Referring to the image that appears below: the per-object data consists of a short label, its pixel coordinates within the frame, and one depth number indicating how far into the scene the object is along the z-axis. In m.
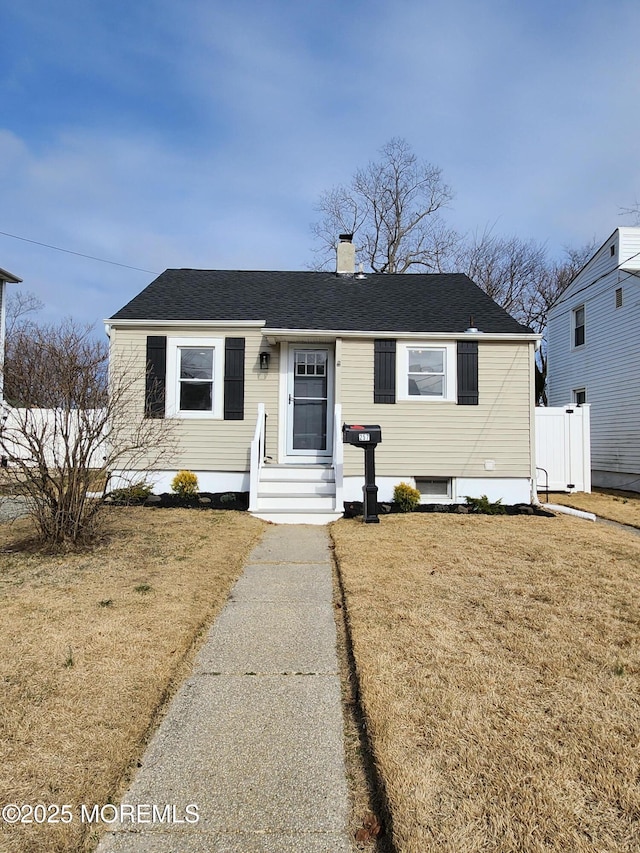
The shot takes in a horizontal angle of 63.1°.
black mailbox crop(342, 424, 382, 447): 7.43
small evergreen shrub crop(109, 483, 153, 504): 7.65
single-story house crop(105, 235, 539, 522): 9.08
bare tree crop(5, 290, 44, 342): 25.65
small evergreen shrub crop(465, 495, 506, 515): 8.53
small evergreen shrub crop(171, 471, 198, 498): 8.73
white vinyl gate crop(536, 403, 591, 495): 10.95
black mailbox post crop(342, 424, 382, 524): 7.45
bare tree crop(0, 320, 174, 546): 5.18
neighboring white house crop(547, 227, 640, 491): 12.79
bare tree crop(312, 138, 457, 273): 24.25
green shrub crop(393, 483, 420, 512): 8.51
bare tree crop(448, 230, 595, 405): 26.64
